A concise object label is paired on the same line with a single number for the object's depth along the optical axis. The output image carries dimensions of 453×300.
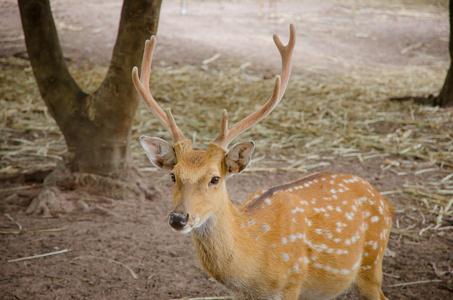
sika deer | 5.05
